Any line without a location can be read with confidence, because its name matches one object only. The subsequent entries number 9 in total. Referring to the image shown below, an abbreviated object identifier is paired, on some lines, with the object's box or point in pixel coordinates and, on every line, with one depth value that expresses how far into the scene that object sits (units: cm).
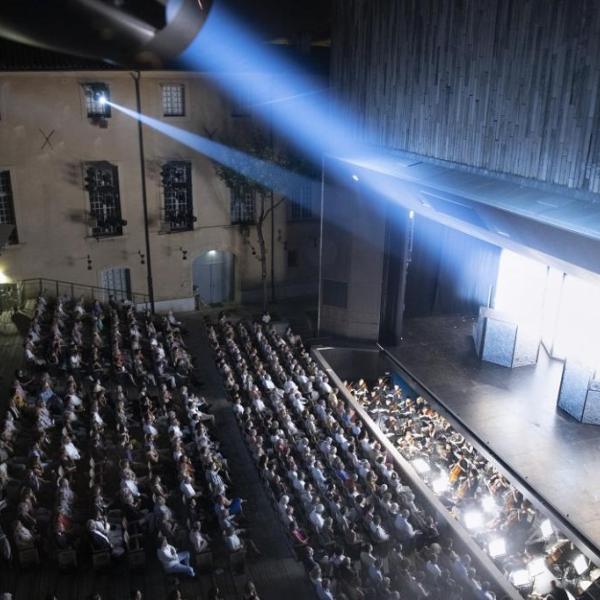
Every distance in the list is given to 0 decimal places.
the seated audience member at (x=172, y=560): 1160
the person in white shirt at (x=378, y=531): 1279
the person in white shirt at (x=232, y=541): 1196
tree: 2462
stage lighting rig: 260
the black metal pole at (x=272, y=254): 2682
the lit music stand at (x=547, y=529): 1367
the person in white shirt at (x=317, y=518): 1277
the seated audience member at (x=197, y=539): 1188
